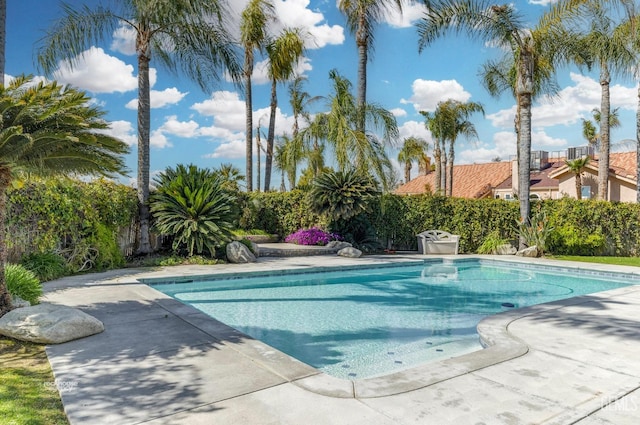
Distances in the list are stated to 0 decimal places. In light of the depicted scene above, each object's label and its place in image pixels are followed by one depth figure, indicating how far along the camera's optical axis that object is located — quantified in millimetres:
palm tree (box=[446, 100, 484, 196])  31938
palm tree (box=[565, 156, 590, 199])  28109
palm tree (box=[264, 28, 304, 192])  22703
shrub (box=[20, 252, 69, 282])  8305
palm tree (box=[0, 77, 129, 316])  4242
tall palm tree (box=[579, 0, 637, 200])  16750
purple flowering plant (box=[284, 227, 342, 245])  15698
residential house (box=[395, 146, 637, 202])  26562
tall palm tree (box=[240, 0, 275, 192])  21500
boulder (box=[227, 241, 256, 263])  11922
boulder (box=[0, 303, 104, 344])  4440
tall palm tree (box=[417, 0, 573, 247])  14375
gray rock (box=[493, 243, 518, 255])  15391
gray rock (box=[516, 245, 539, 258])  14539
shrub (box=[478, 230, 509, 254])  15531
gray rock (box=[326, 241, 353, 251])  14773
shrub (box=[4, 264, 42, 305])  5566
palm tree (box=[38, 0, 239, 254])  11000
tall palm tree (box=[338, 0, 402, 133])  15977
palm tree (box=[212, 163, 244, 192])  18891
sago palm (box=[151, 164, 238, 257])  11438
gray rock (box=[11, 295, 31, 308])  5078
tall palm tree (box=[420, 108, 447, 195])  32562
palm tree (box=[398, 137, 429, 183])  43625
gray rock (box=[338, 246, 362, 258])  14078
